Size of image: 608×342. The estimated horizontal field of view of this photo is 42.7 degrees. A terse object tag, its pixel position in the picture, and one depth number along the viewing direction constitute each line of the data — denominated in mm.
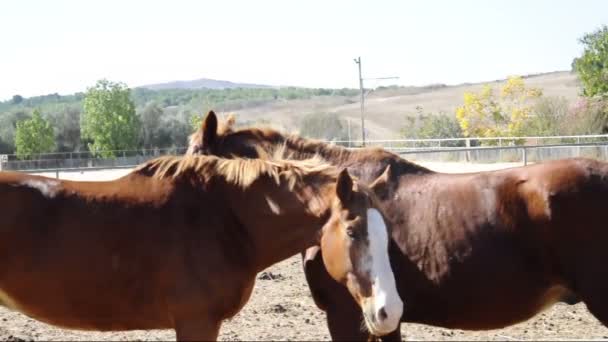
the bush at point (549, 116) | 38344
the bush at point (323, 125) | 66438
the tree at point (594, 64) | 38938
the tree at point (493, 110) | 52469
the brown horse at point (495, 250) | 4672
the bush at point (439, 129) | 54469
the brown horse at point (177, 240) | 3959
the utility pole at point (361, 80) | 41091
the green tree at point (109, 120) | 55781
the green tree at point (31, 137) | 53281
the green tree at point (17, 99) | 172688
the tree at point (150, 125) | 59969
